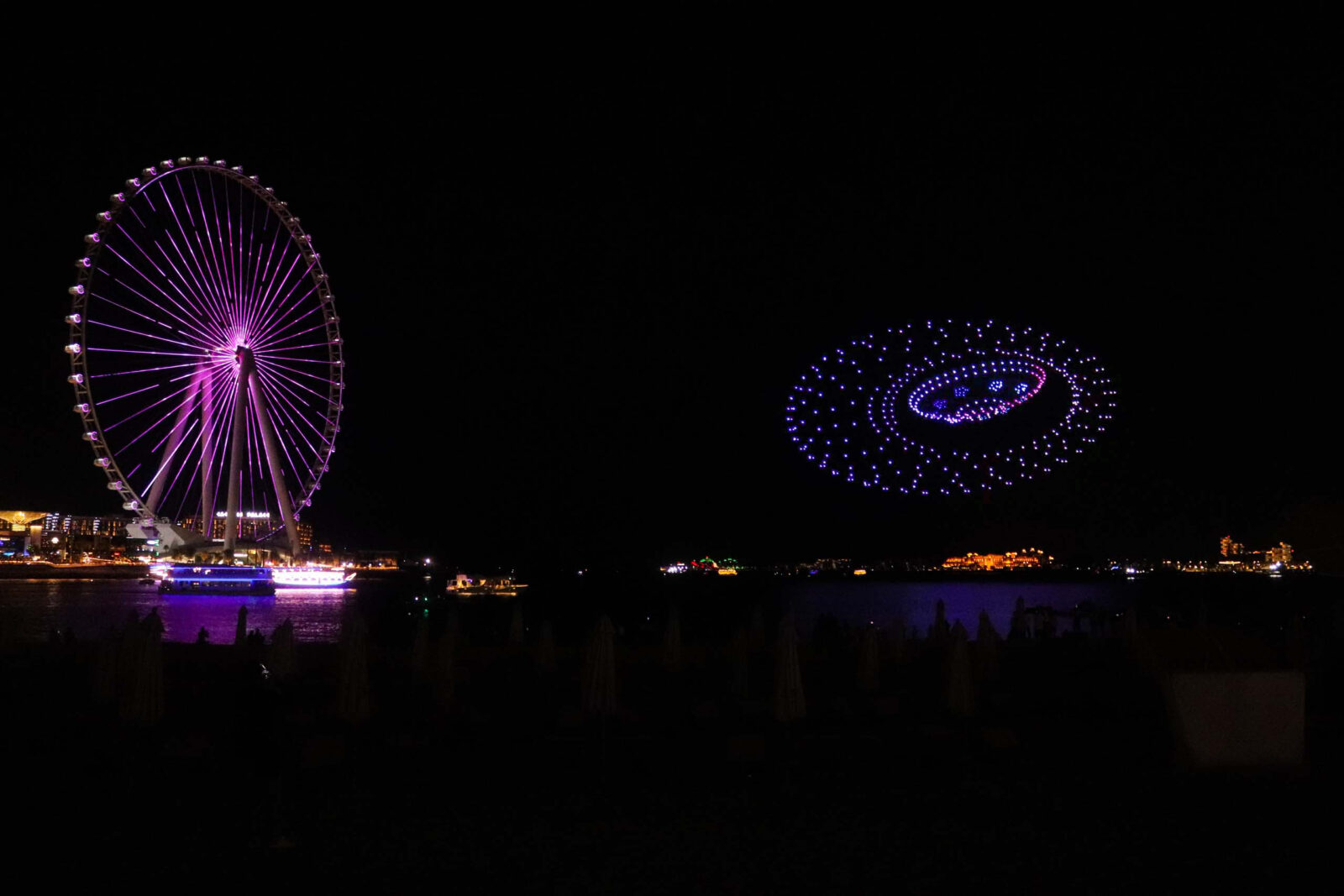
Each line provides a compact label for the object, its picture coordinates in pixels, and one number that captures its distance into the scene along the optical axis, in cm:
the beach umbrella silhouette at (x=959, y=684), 1271
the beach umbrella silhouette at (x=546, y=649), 1781
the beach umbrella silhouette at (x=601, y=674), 1216
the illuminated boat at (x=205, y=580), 8556
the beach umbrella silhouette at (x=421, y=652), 1572
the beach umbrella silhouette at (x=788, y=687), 1218
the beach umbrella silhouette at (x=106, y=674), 1348
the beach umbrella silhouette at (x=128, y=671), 1170
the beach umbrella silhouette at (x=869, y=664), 1595
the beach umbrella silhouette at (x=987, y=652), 1608
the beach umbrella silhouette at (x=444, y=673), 1324
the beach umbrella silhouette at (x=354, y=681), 1211
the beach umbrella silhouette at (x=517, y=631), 2337
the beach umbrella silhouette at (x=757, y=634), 2208
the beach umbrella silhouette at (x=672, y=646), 1931
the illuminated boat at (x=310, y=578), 9381
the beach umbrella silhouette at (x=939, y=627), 2272
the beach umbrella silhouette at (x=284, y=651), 1516
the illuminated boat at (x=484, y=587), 9125
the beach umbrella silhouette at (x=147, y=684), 1164
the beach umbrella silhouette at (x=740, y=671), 1602
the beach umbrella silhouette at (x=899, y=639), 1906
